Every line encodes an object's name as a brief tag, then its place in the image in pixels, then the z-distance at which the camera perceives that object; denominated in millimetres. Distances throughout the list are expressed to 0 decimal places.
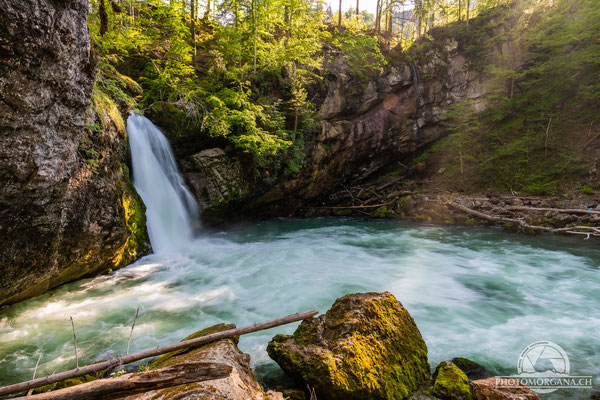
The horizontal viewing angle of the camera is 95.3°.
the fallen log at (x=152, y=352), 2312
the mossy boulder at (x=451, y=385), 2953
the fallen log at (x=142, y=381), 2078
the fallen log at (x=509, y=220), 9867
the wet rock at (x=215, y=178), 10734
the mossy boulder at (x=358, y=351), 2871
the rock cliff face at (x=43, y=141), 2971
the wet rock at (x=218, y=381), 2168
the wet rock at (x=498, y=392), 2737
